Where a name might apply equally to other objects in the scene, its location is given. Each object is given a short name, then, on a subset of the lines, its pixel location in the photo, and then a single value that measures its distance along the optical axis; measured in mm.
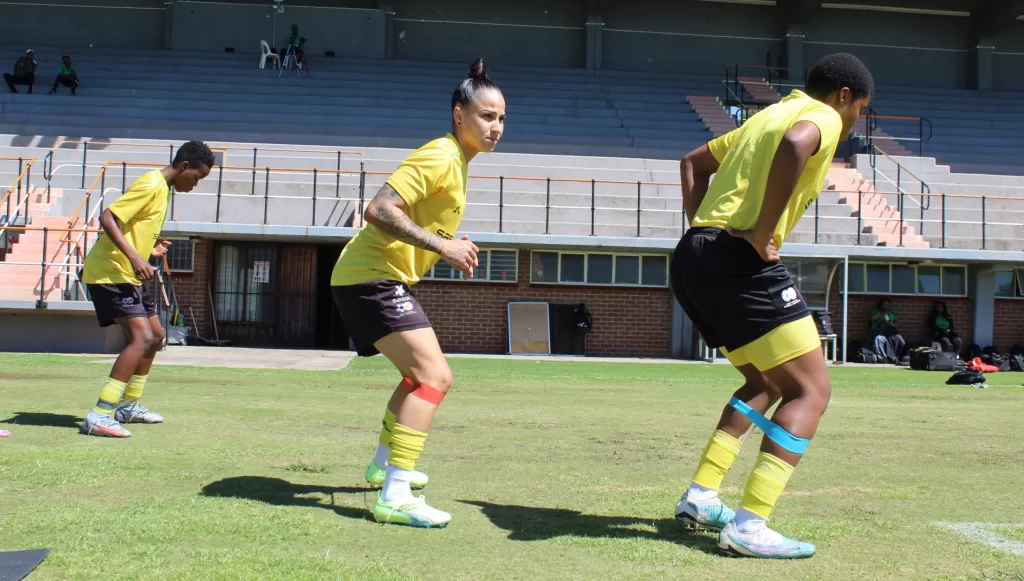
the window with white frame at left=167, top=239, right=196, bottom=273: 20814
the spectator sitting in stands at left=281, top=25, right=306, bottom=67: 30406
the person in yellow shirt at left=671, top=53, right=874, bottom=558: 3545
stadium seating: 26141
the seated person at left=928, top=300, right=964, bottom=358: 20891
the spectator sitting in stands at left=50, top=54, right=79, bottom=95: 27969
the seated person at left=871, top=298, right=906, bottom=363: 20797
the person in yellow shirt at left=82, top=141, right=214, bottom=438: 6410
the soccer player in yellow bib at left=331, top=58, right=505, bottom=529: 4055
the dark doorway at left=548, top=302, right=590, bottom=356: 20969
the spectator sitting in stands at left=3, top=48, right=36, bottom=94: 27734
